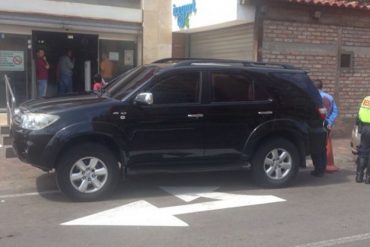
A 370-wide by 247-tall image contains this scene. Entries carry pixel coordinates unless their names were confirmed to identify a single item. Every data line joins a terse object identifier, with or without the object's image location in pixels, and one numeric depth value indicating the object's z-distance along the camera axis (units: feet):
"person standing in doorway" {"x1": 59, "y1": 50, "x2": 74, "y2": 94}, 44.50
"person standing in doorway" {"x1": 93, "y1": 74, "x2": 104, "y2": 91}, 34.37
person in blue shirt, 30.12
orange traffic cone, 31.96
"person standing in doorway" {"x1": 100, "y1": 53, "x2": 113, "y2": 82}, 46.73
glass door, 42.39
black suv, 22.86
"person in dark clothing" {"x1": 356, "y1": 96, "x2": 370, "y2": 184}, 28.37
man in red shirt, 43.24
